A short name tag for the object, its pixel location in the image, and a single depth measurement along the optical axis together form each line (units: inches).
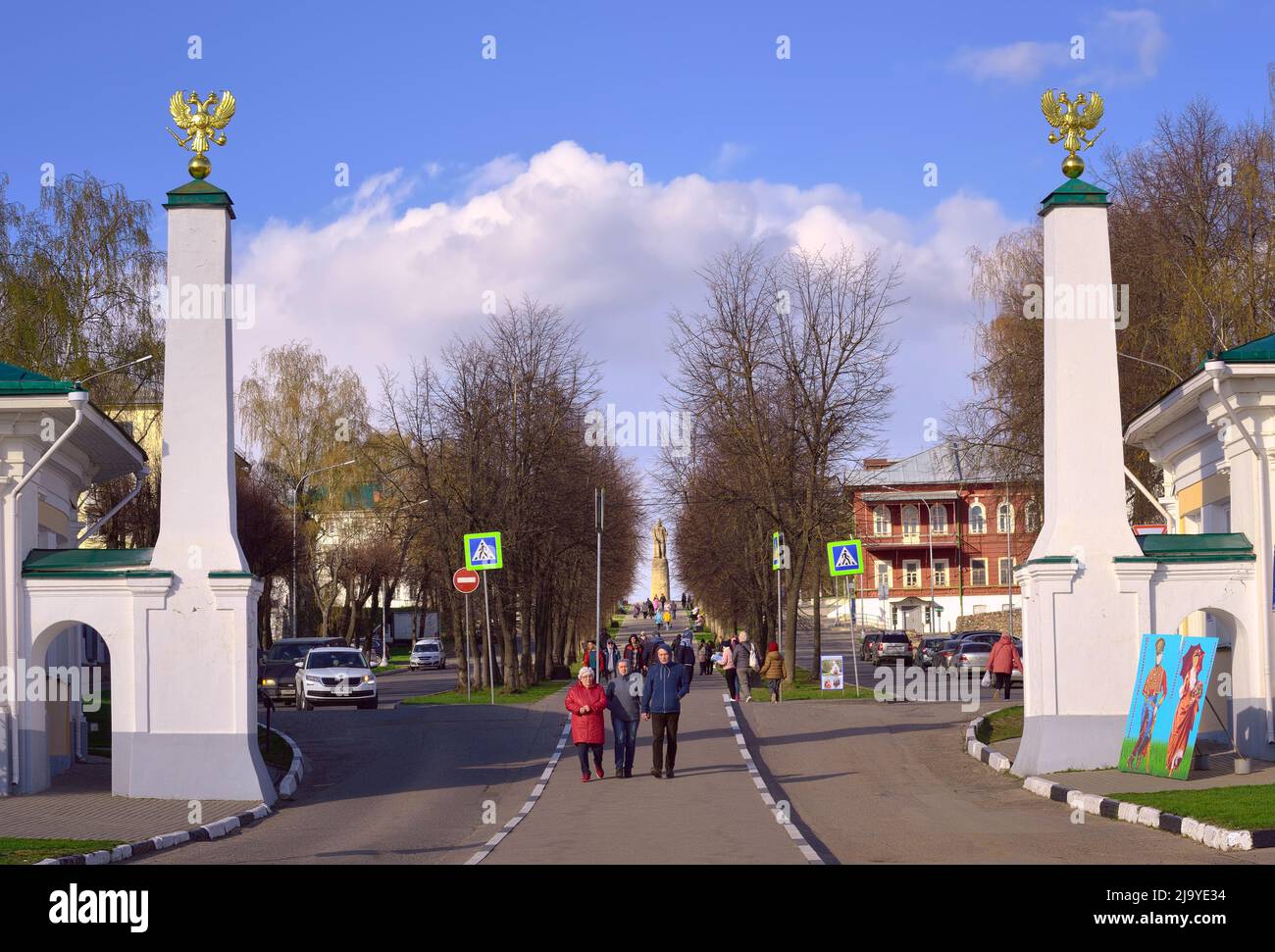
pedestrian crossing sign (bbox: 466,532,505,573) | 1342.3
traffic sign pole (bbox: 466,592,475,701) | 1576.0
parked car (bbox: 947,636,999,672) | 2150.6
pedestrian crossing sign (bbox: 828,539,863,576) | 1288.1
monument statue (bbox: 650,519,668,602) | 6272.6
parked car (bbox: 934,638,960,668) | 2284.7
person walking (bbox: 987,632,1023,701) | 1408.7
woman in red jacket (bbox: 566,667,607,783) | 859.4
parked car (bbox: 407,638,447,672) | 3176.7
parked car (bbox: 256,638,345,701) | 1600.6
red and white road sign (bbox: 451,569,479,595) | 1318.9
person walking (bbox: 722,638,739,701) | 1445.6
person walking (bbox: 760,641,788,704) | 1386.6
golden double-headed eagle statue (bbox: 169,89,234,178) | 824.3
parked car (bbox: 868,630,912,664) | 2591.0
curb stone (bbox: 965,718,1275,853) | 522.6
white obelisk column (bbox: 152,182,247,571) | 776.9
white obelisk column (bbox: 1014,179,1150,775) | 799.7
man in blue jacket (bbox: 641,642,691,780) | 868.6
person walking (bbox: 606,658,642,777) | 874.8
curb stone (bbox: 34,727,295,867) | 539.8
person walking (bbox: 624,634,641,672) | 2171.6
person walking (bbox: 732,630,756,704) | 1397.6
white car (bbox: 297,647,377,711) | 1501.0
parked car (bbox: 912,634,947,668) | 2421.3
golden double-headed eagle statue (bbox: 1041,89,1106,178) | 860.0
